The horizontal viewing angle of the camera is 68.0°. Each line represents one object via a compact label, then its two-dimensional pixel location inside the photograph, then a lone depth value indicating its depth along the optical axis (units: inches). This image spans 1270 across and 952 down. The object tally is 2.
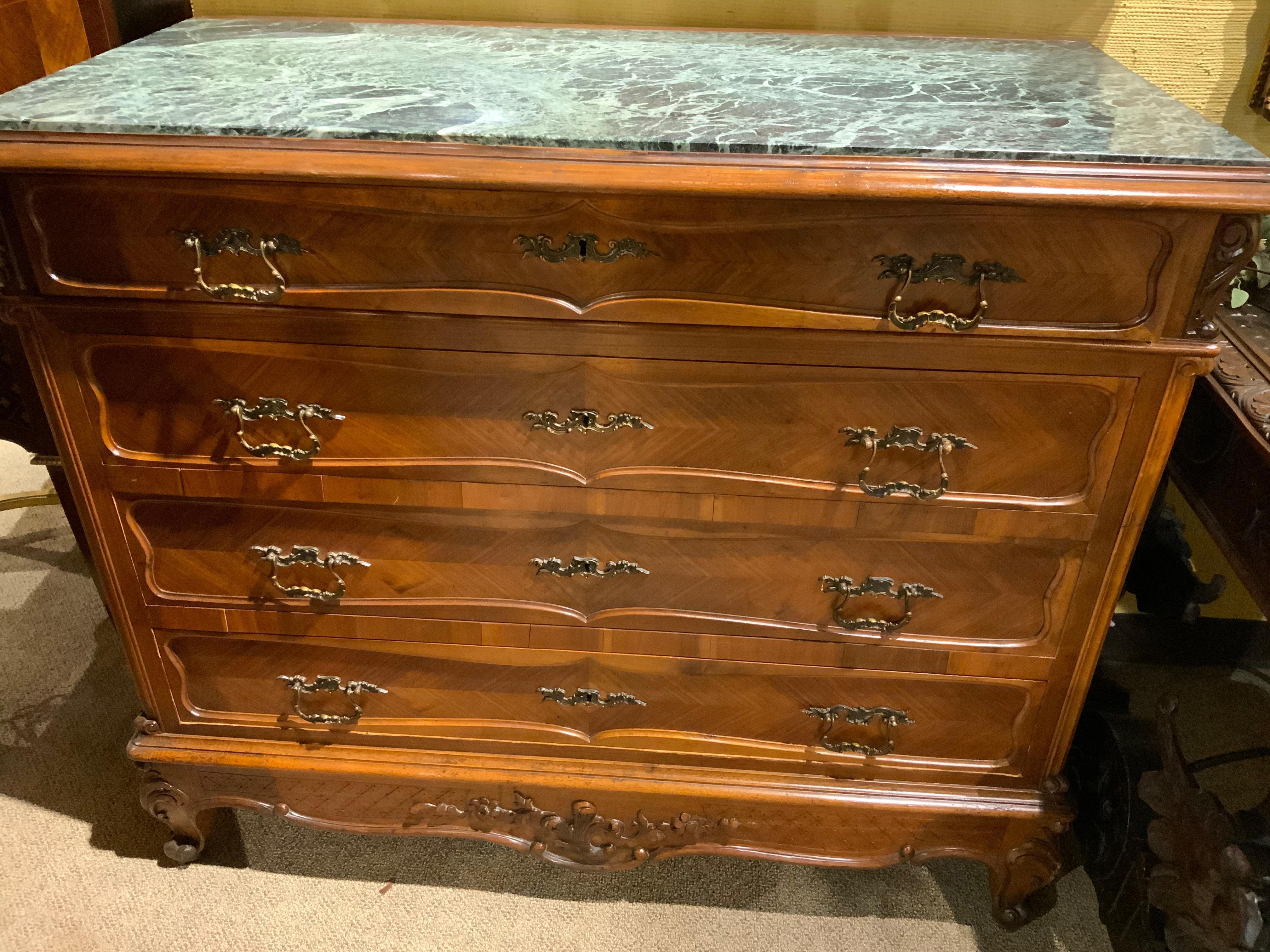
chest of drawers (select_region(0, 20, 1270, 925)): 37.7
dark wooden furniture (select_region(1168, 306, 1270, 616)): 45.0
